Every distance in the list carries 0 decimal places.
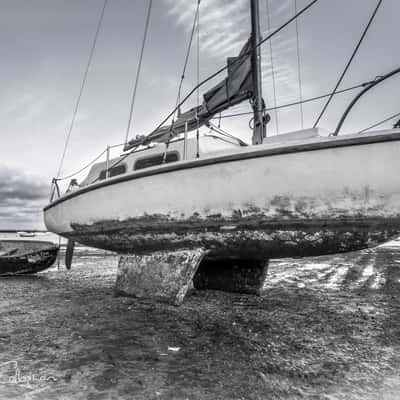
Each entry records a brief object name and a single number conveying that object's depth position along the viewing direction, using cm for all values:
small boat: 572
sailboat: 221
